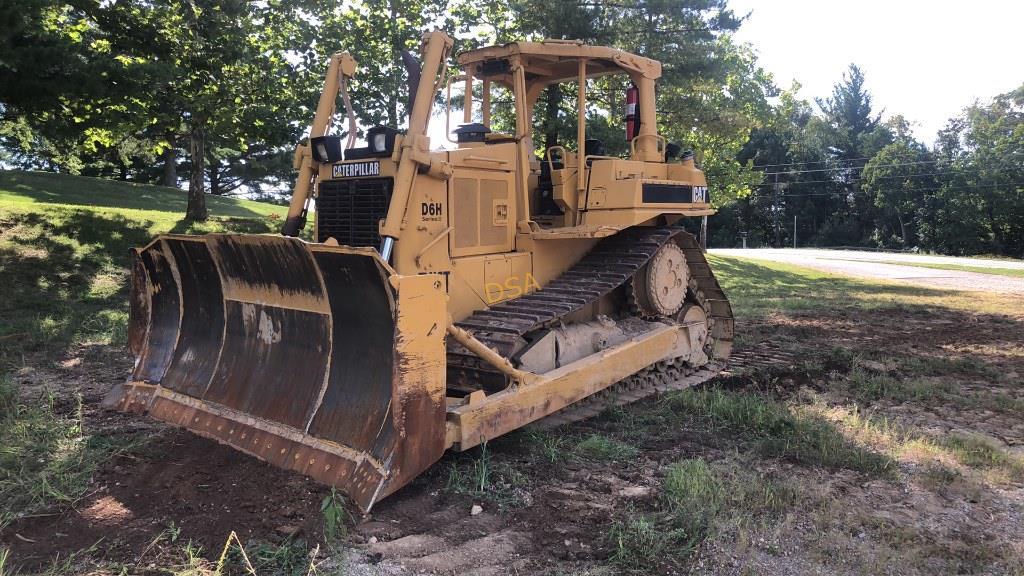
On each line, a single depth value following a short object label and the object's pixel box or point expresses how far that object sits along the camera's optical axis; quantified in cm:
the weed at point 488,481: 422
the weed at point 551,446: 486
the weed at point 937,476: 446
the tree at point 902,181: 5684
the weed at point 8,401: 545
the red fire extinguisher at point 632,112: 734
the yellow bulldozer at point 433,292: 420
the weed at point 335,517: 364
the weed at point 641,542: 345
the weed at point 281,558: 329
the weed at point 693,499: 370
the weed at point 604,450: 494
